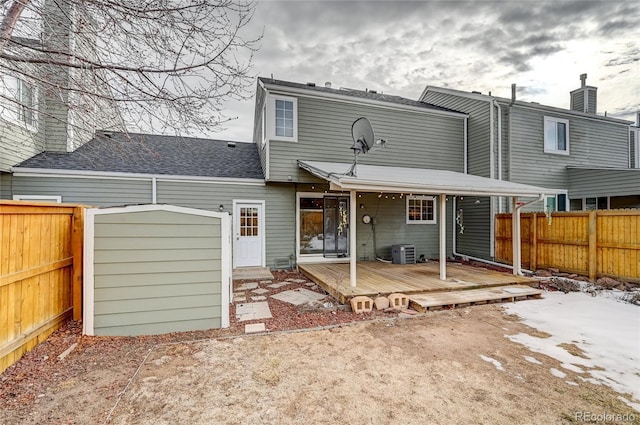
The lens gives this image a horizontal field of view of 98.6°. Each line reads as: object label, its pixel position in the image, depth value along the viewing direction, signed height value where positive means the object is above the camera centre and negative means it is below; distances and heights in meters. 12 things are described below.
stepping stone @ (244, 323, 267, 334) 3.91 -1.65
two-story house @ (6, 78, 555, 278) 7.18 +1.04
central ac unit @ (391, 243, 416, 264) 8.44 -1.20
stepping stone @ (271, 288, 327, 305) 5.32 -1.66
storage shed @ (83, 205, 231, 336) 3.59 -0.75
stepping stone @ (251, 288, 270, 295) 5.91 -1.65
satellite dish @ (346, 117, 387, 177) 5.89 +1.72
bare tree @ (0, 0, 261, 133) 3.07 +1.98
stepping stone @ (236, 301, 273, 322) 4.45 -1.64
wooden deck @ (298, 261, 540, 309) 5.23 -1.46
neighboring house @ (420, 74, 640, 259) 8.80 +2.12
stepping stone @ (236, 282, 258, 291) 6.17 -1.65
